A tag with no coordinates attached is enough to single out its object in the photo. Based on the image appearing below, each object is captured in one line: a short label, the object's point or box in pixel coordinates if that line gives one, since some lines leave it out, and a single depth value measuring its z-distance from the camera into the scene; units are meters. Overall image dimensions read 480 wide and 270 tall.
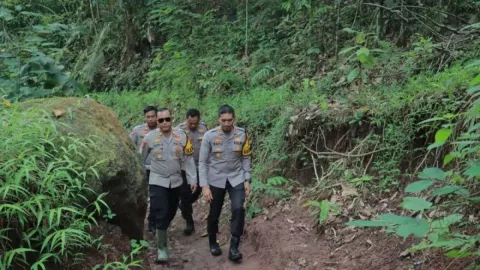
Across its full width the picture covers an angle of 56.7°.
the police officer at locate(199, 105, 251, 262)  5.94
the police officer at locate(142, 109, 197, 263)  5.97
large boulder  4.38
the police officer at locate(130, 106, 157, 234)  7.37
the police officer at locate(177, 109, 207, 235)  7.11
